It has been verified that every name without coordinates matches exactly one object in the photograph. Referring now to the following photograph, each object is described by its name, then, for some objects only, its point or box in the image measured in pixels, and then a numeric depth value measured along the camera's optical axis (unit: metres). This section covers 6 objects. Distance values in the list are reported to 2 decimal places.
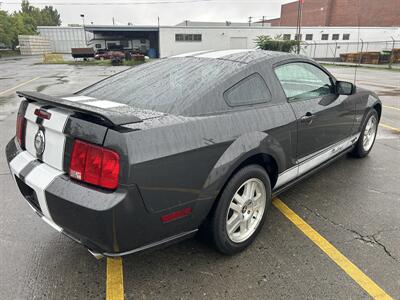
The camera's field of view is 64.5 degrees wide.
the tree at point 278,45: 31.66
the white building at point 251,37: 37.50
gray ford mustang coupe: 1.81
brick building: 44.19
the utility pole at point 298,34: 31.25
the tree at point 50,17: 98.96
